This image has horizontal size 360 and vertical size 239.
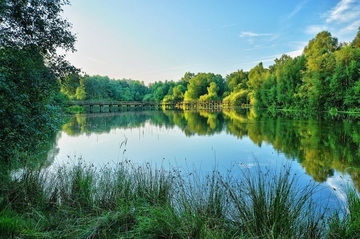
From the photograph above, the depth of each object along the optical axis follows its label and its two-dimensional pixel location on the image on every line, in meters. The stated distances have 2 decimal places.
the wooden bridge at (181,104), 63.99
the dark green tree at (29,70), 5.22
